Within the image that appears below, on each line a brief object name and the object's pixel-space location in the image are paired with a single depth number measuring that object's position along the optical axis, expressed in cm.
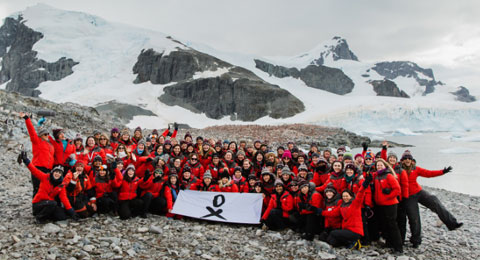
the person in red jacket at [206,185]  782
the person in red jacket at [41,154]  679
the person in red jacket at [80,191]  650
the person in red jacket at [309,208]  631
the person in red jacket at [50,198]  612
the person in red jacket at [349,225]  583
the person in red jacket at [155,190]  748
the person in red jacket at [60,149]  727
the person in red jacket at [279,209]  673
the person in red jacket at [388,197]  570
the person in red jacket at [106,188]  707
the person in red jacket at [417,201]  612
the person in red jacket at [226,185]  768
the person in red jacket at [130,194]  710
